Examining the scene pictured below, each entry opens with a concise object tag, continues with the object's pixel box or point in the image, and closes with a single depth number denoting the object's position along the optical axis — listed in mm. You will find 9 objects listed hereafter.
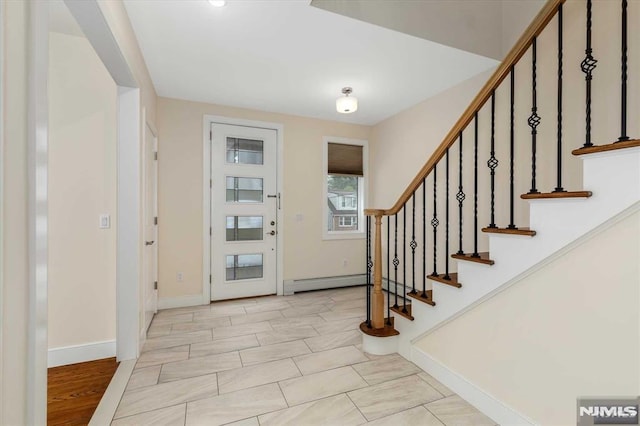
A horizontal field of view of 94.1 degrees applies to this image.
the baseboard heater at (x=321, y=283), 4379
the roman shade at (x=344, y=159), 4738
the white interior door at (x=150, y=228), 2846
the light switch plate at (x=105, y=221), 2490
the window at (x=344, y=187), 4723
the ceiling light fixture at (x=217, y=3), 2059
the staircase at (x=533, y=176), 1346
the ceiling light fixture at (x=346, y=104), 3301
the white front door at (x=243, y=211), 4012
